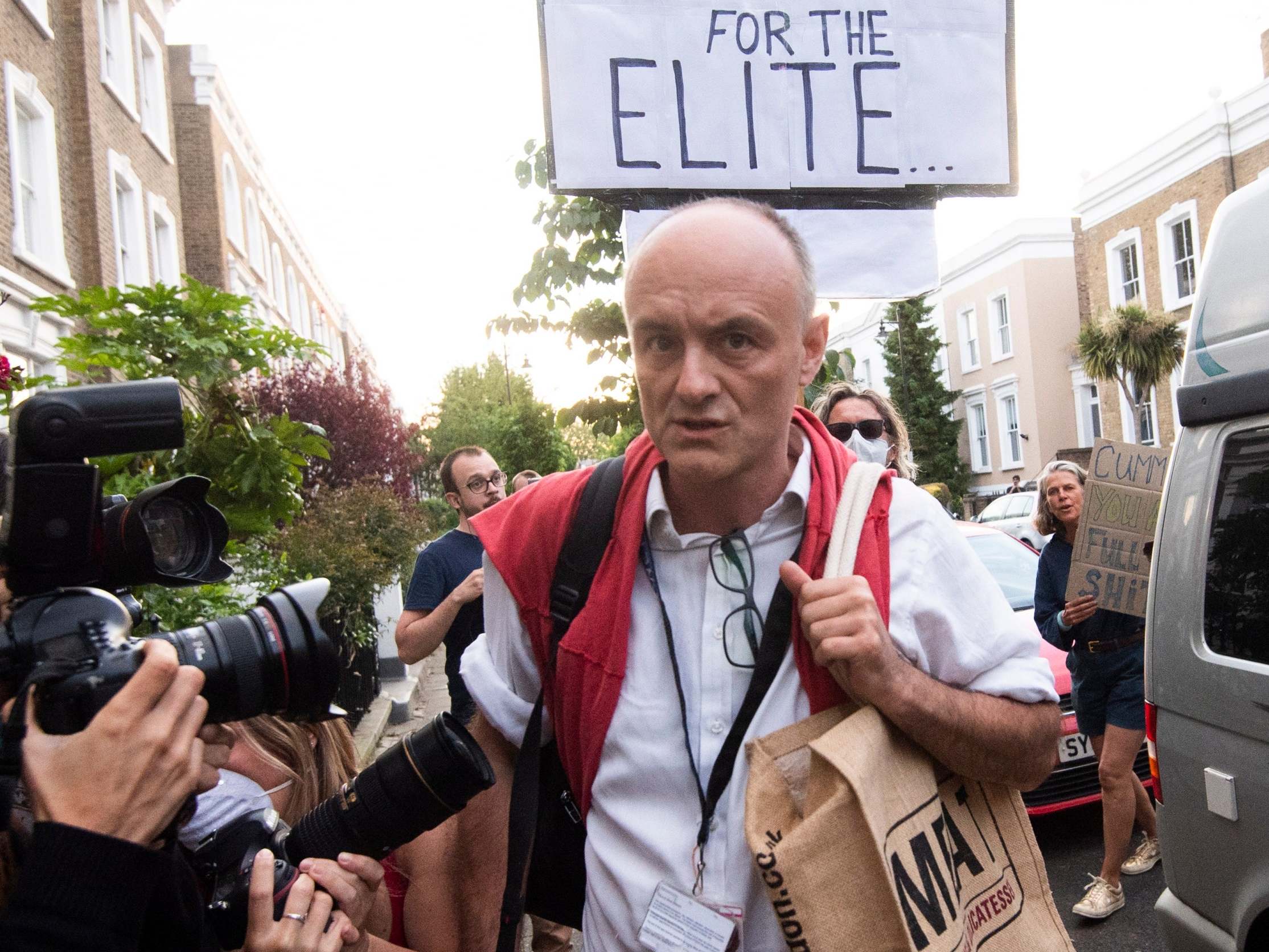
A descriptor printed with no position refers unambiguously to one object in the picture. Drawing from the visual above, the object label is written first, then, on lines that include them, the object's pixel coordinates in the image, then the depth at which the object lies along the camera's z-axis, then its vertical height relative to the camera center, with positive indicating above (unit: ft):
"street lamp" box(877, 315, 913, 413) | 118.01 +15.26
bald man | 5.08 -0.74
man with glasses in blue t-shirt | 14.53 -1.60
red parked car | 16.46 -5.20
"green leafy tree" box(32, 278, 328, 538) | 16.66 +2.46
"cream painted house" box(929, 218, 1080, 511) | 104.27 +11.95
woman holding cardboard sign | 13.92 -3.32
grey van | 8.23 -1.51
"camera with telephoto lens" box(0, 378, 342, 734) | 3.93 -0.24
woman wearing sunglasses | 13.39 +0.55
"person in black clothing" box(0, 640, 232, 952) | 3.58 -1.10
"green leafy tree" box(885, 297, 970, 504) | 117.39 +7.60
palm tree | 74.84 +7.43
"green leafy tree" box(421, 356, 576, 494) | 89.66 +6.98
